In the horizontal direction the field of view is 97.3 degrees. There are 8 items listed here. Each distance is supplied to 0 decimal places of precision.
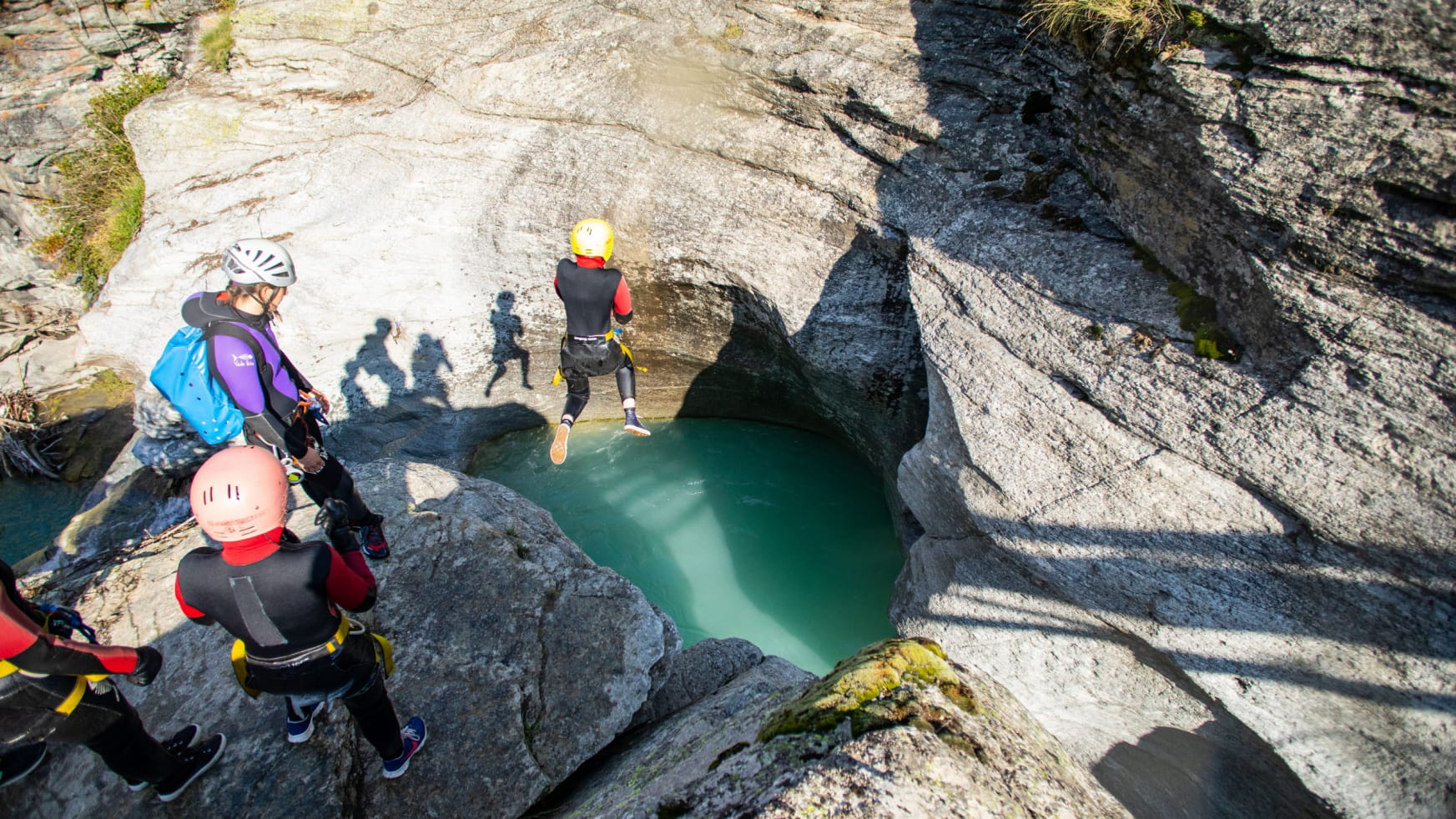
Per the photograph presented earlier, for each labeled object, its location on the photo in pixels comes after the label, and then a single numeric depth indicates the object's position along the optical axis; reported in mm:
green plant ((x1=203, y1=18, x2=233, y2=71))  7492
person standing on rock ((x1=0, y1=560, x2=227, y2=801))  2775
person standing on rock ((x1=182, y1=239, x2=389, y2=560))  3979
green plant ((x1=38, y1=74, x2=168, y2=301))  8703
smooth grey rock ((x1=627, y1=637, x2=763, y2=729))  4566
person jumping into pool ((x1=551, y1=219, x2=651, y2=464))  5473
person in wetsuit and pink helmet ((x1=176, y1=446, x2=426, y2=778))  2494
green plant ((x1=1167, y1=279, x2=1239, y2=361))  3725
